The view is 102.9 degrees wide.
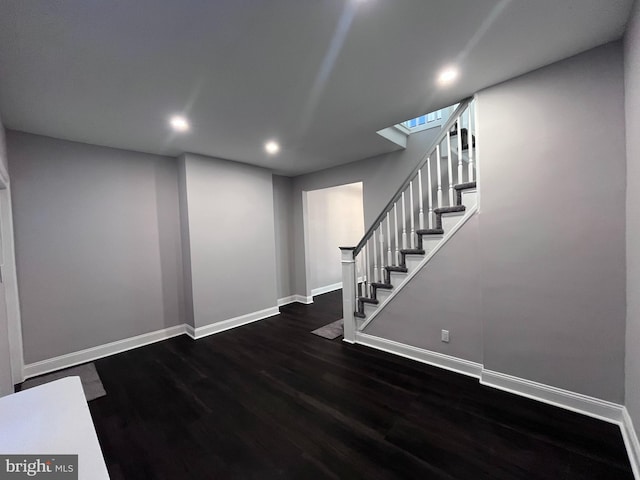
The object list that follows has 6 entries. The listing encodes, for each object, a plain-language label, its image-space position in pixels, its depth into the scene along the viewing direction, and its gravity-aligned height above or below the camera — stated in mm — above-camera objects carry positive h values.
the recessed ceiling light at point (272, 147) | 3358 +1190
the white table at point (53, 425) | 760 -631
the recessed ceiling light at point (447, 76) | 1998 +1223
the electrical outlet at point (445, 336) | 2607 -1121
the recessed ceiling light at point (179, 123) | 2553 +1192
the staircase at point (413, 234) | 2531 -72
